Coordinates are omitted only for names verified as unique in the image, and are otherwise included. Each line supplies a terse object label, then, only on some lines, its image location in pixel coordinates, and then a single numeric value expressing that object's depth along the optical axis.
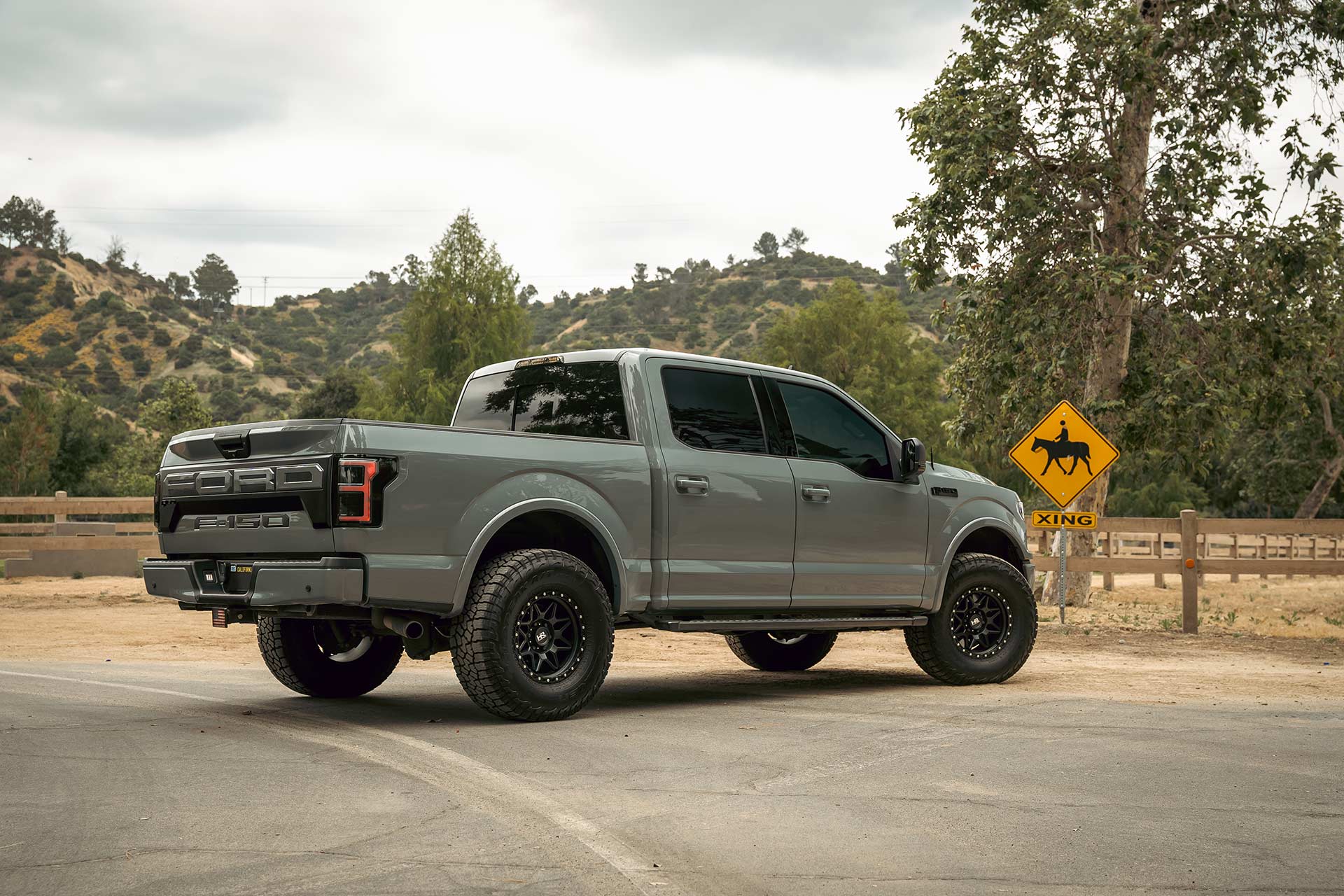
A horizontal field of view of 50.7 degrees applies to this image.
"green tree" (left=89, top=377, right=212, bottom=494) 57.22
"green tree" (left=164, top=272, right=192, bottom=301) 166.00
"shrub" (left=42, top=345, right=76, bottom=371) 103.94
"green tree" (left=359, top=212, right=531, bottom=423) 55.00
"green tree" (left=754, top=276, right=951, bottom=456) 57.41
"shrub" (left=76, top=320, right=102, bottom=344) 112.12
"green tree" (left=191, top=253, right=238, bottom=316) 167.25
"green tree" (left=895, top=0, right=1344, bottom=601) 21.42
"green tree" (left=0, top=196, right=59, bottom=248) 135.88
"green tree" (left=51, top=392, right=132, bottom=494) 58.12
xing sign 16.89
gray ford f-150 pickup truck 7.66
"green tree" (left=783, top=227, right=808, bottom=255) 159.88
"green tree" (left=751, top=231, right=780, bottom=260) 167.00
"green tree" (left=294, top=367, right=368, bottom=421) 70.69
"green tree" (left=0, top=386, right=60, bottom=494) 48.91
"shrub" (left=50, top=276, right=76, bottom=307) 116.31
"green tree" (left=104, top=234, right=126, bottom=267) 141.75
